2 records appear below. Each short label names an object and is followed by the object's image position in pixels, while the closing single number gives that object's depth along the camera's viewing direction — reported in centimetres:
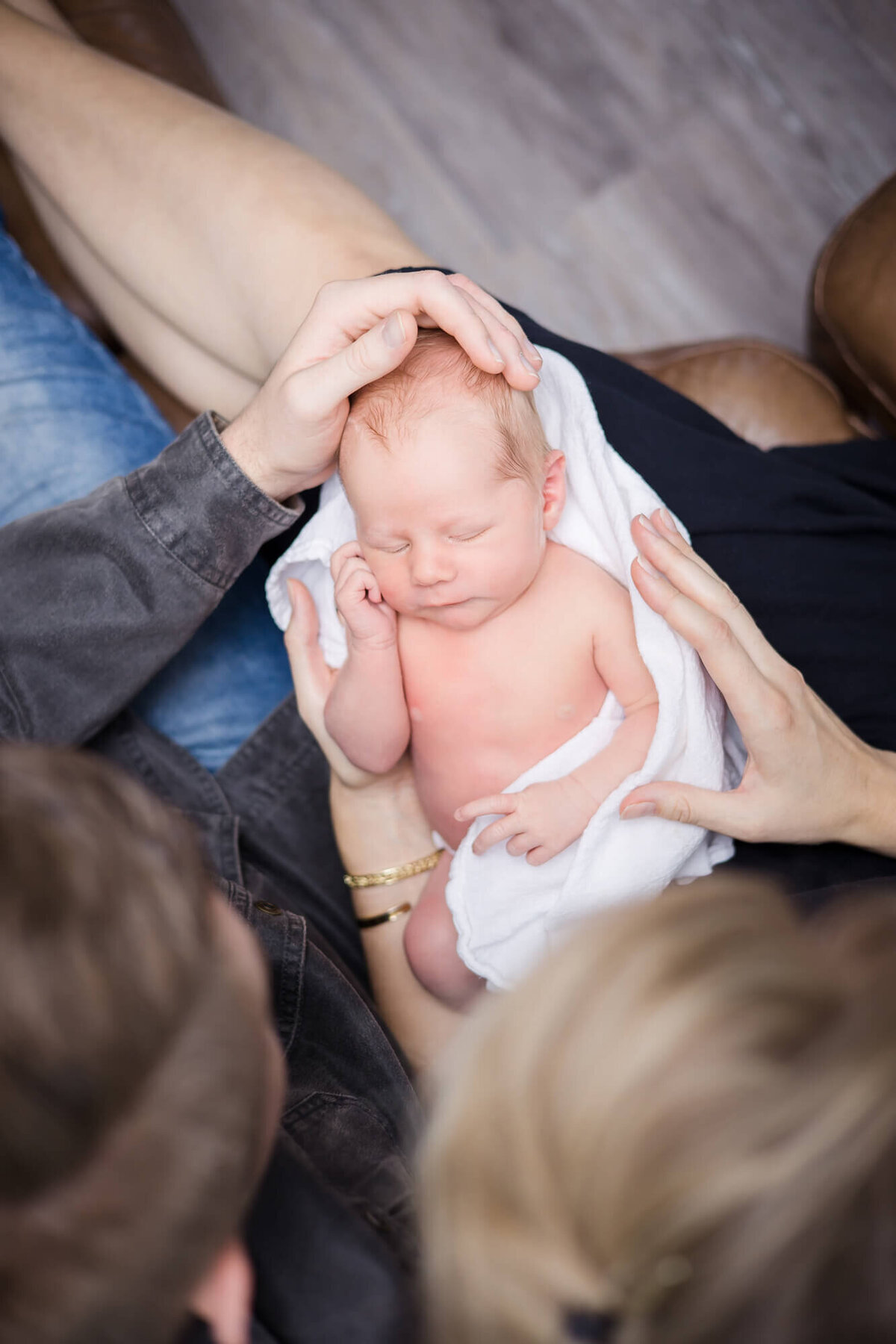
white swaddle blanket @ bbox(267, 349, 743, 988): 107
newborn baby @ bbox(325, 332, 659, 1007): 107
